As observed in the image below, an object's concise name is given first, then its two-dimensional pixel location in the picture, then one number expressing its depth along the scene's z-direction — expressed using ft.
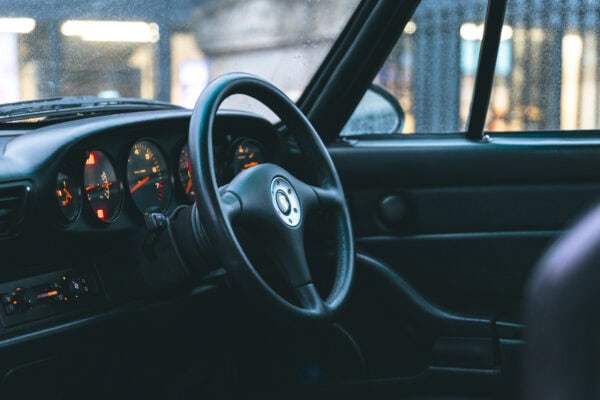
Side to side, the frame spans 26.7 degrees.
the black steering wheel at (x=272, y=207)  5.47
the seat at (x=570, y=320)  2.03
